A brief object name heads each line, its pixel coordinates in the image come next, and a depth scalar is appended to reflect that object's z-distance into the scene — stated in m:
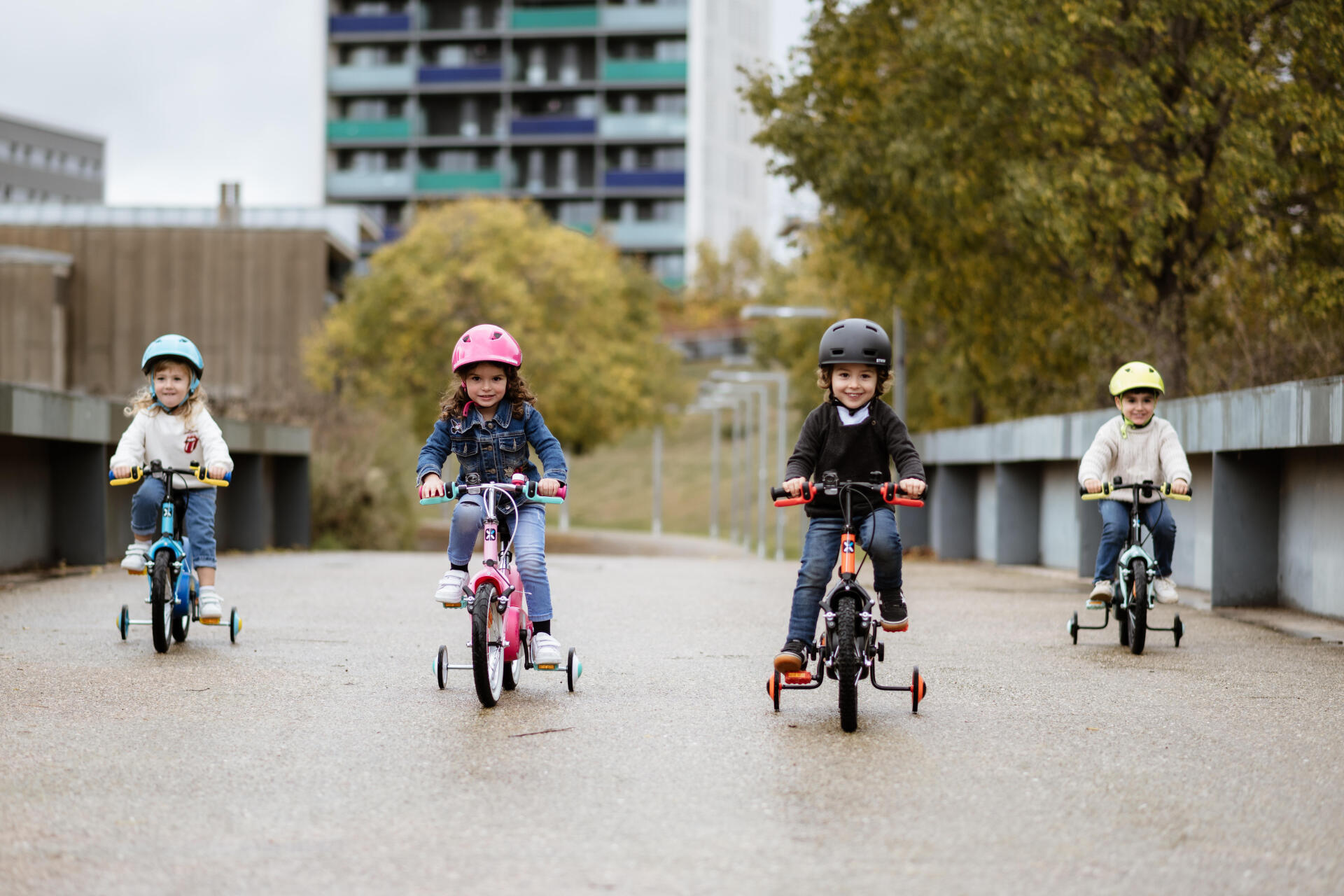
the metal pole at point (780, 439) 43.06
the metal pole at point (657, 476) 66.12
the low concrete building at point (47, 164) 115.75
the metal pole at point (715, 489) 62.91
